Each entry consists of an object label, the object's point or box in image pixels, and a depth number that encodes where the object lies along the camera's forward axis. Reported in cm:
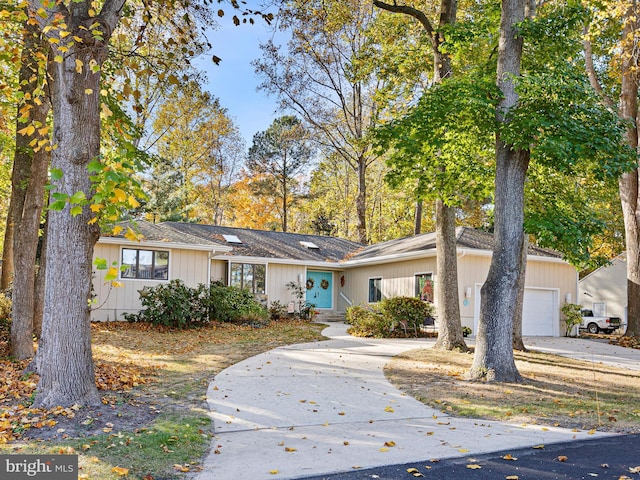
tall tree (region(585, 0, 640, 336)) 1684
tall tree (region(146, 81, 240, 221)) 2644
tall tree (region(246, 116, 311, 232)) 3503
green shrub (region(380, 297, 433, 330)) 1584
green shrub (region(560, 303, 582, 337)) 1866
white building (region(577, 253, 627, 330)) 2770
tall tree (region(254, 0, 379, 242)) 2475
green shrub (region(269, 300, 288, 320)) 2022
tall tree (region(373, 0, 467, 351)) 1248
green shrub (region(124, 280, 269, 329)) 1585
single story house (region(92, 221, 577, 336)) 1736
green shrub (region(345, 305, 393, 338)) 1554
